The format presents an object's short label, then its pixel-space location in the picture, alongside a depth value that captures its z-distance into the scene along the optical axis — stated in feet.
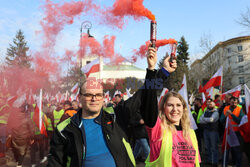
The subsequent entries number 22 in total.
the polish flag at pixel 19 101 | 20.10
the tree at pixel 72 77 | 89.28
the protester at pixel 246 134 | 18.66
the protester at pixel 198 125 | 29.45
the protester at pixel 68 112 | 24.28
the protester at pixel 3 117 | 17.47
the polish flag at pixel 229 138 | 20.20
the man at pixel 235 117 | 20.15
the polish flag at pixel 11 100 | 18.72
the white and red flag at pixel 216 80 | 31.41
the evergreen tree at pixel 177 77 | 150.82
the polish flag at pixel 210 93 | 34.56
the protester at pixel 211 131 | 21.78
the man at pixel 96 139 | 7.19
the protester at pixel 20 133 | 19.48
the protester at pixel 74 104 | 30.75
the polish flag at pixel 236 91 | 32.54
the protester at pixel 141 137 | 22.38
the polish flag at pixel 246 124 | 18.78
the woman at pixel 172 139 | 8.73
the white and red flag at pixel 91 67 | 37.96
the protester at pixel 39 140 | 23.12
